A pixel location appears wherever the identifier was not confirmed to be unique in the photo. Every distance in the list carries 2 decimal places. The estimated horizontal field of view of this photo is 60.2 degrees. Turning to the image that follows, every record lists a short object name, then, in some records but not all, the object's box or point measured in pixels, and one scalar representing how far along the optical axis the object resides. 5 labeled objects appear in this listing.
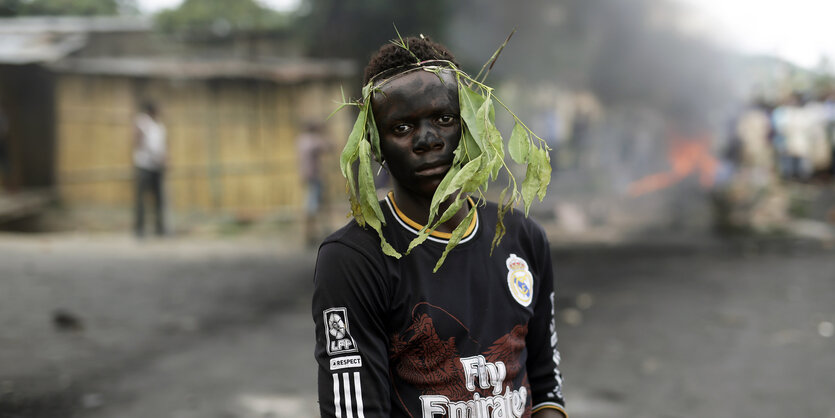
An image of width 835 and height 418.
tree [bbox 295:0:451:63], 13.40
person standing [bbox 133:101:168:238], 10.66
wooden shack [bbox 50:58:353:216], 14.21
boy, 1.60
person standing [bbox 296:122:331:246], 10.42
